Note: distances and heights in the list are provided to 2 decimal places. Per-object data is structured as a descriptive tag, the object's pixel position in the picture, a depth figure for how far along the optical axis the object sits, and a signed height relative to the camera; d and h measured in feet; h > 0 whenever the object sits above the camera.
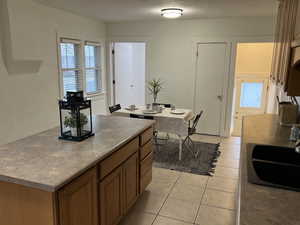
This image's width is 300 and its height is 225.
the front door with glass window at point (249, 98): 19.15 -1.73
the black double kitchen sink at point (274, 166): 5.08 -2.10
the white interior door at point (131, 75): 22.25 -0.13
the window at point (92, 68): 18.61 +0.40
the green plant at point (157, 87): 18.93 -0.90
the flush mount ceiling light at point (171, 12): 13.61 +3.53
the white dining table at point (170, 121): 13.05 -2.56
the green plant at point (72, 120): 6.99 -1.40
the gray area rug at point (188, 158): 12.51 -4.74
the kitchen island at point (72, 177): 4.92 -2.43
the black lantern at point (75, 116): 6.91 -1.29
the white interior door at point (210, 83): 17.21 -0.60
